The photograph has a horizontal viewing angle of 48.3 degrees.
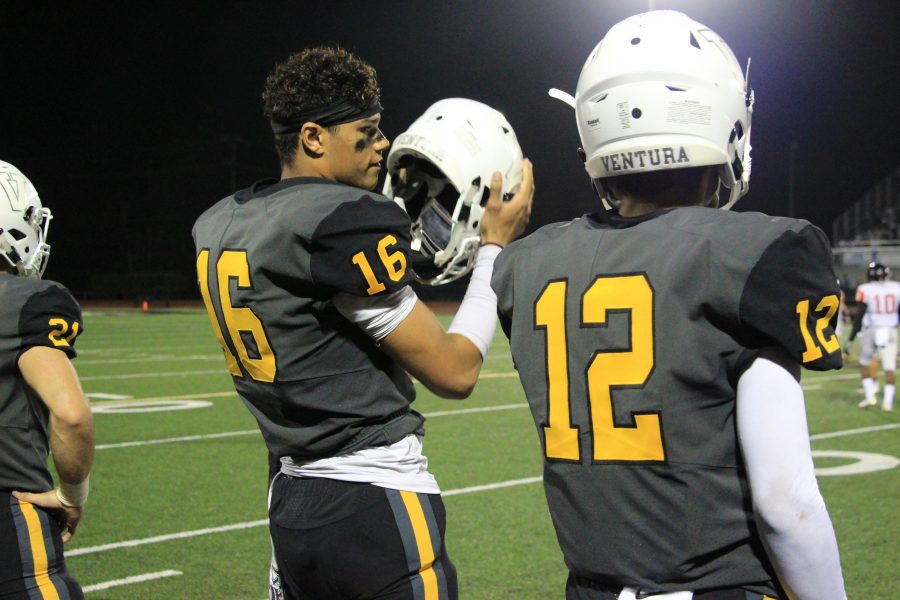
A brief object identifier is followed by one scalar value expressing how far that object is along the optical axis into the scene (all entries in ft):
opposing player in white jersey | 37.27
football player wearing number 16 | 6.73
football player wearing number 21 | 7.78
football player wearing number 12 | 4.83
